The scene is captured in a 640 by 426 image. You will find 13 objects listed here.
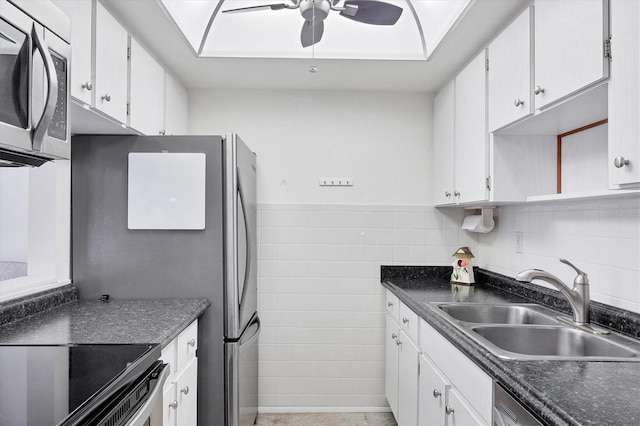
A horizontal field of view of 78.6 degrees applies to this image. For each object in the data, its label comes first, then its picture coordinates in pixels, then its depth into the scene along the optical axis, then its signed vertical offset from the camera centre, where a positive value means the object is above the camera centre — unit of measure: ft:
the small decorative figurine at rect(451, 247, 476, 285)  8.55 -1.09
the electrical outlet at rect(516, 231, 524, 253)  7.47 -0.47
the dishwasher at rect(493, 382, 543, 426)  3.22 -1.71
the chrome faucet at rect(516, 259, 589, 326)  5.05 -0.93
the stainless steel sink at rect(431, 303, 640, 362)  4.28 -1.51
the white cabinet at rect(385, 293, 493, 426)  4.30 -2.27
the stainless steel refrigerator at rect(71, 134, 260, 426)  6.61 -0.53
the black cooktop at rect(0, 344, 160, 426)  2.81 -1.39
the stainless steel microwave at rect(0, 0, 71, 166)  3.05 +1.12
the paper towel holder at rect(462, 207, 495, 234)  8.39 -0.07
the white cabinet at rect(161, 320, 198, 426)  5.05 -2.30
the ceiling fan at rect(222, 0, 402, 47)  5.28 +3.04
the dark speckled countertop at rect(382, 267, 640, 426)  2.81 -1.40
